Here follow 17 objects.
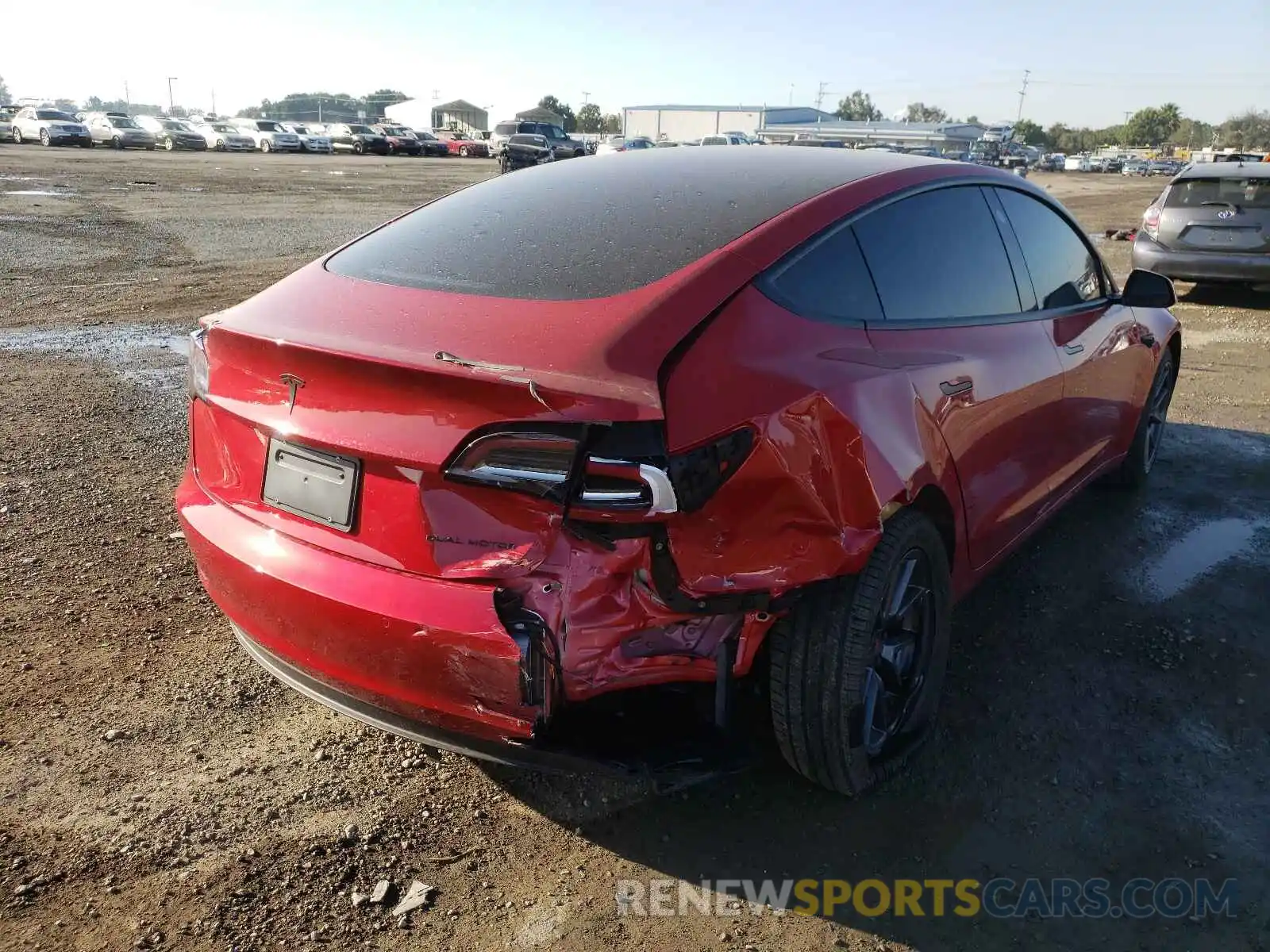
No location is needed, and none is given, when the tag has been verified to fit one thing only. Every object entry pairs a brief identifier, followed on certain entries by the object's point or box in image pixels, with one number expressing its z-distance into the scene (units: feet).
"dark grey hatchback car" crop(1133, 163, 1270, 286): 33.63
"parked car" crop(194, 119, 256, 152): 162.09
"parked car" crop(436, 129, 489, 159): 177.78
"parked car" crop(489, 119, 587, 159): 142.20
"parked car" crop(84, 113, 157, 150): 148.66
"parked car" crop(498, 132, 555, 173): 109.06
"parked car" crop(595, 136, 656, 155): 139.23
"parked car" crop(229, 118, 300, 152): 165.68
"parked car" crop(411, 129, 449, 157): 177.58
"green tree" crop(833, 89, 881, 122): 506.56
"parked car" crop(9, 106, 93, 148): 142.00
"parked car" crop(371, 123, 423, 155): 171.63
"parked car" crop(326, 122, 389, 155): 167.73
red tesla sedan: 6.84
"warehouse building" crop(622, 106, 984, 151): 264.11
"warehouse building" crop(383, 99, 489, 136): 344.08
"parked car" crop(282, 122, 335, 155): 168.45
